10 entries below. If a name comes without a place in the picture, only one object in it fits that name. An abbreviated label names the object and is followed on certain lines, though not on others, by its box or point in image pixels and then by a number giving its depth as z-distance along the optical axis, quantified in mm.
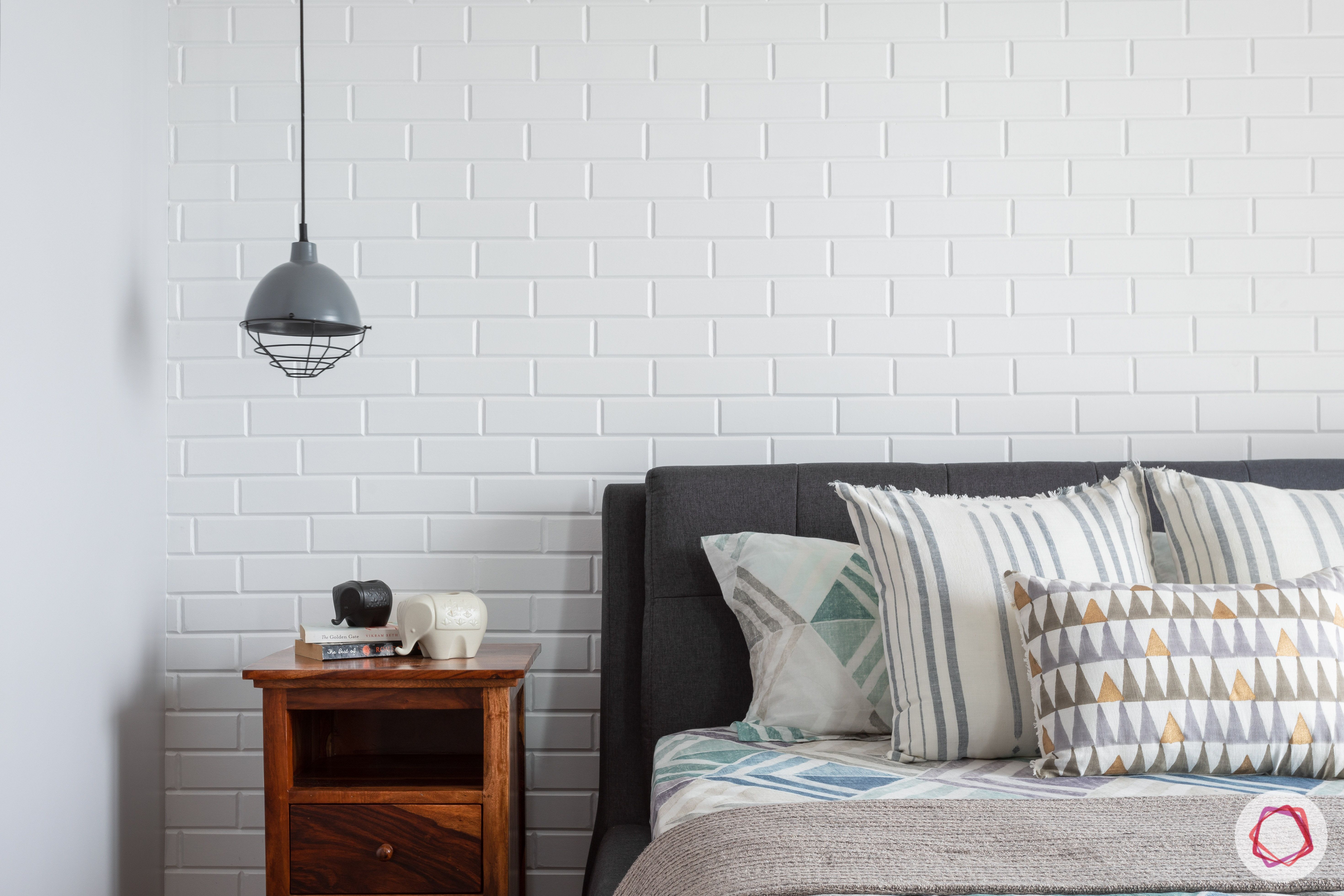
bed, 1684
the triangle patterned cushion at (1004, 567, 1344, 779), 1212
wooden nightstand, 1501
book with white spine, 1606
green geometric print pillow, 1489
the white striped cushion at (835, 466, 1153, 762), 1350
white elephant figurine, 1606
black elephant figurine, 1646
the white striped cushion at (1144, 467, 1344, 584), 1455
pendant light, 1668
